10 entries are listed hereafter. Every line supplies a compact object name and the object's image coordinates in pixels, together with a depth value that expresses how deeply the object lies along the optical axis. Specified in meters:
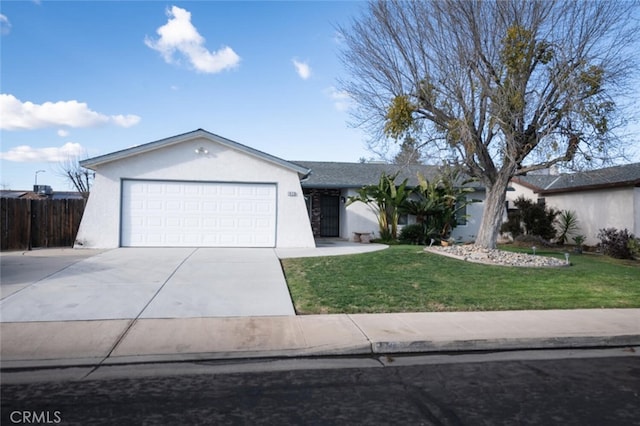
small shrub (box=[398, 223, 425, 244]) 19.30
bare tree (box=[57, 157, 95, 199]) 31.69
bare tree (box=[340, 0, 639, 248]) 12.05
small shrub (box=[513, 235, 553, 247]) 19.58
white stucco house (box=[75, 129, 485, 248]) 15.05
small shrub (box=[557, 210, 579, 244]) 21.61
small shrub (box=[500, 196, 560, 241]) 21.42
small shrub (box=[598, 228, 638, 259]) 15.76
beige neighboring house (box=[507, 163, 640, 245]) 18.73
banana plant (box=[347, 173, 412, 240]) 19.22
